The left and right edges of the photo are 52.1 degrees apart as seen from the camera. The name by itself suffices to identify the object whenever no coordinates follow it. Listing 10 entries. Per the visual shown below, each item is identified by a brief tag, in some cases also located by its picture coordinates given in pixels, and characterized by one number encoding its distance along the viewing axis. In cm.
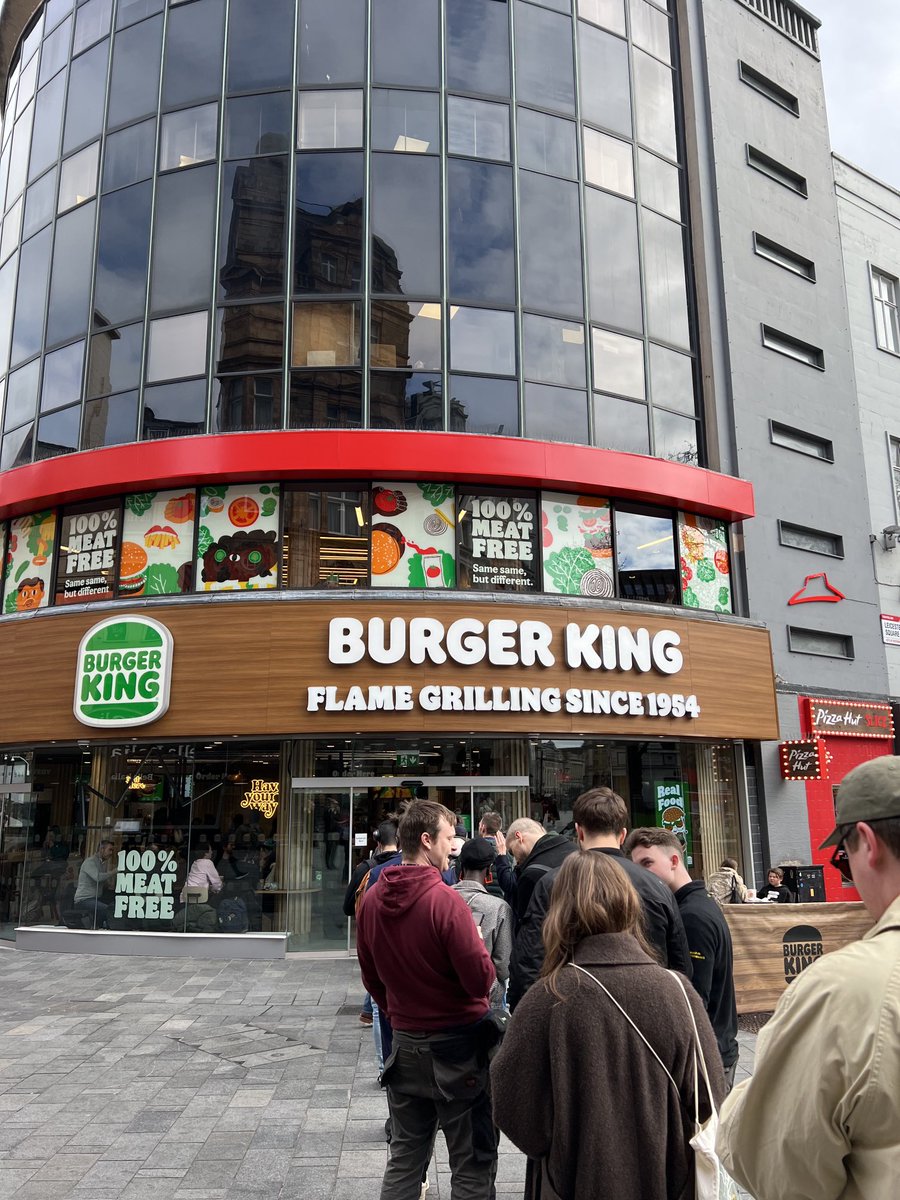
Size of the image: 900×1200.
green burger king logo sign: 1425
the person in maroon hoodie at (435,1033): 413
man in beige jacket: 167
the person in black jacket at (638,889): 419
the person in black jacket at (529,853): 528
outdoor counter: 915
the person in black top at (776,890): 1272
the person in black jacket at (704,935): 452
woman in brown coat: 276
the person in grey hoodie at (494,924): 543
